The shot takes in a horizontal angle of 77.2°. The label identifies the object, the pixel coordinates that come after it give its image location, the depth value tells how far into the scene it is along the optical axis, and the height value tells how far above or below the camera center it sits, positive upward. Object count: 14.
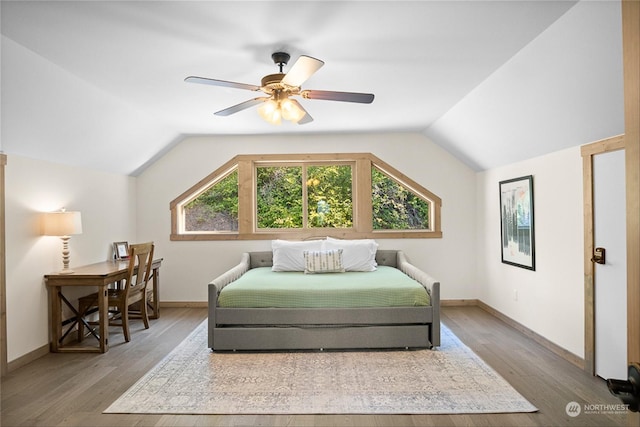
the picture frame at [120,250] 5.14 -0.43
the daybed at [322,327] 3.79 -1.07
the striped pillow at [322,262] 4.82 -0.58
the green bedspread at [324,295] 3.83 -0.77
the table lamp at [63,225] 3.78 -0.07
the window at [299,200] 5.75 +0.22
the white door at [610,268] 2.88 -0.43
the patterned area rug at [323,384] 2.69 -1.29
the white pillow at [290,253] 5.04 -0.48
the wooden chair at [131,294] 4.04 -0.79
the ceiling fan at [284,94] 2.54 +0.88
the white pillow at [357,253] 4.97 -0.49
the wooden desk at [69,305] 3.80 -0.78
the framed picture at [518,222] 4.20 -0.12
